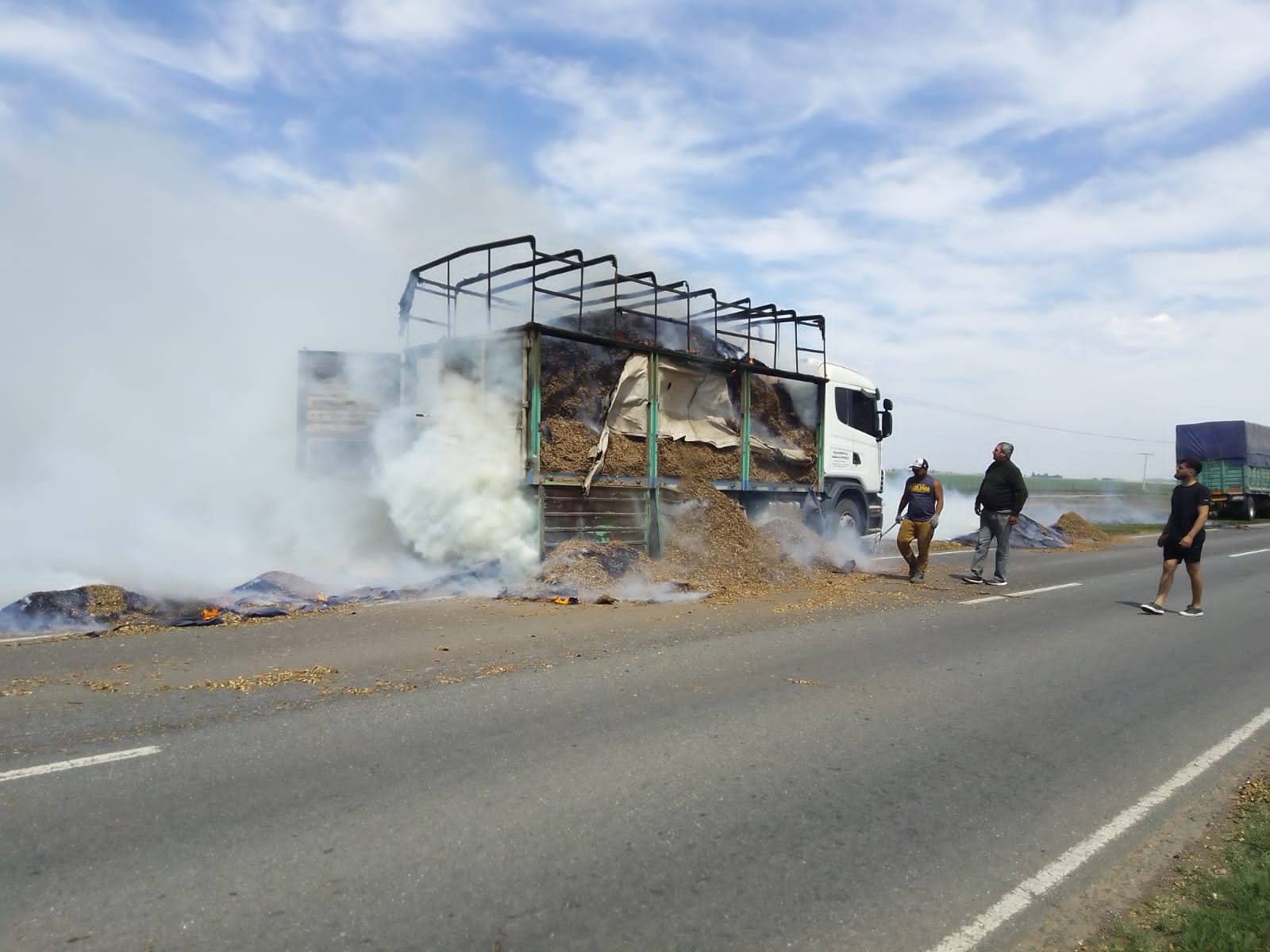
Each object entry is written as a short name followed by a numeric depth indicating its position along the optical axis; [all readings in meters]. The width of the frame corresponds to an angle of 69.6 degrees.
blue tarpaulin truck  32.59
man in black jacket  11.66
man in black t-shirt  9.68
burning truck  10.42
